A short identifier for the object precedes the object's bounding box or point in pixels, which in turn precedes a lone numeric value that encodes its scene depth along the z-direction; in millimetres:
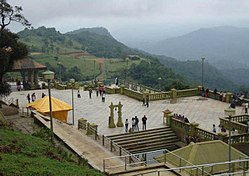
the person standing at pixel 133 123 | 23784
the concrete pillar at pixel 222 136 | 20500
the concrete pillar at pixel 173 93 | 33969
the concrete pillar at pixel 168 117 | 24448
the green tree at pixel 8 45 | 24125
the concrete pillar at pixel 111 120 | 24172
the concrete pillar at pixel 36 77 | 44625
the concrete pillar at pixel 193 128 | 22516
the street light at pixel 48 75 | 15495
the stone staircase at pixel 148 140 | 22212
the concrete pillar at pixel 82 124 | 22953
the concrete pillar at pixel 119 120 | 24531
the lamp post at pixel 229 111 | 14258
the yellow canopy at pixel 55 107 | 24125
